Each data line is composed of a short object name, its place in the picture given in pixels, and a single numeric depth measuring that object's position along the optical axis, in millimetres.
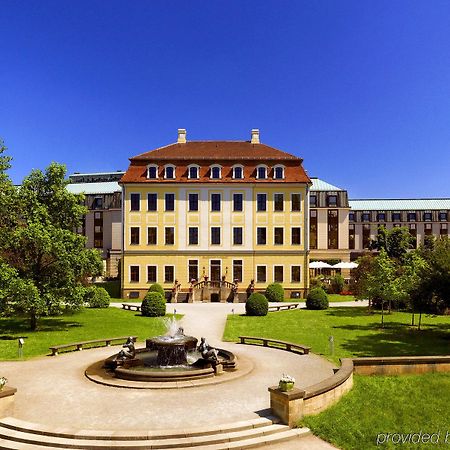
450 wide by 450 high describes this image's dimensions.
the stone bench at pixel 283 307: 34881
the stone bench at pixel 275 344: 19062
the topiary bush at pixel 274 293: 40625
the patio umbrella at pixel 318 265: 47381
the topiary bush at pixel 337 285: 48688
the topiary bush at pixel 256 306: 31078
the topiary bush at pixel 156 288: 39253
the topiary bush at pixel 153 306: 31203
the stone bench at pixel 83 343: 18781
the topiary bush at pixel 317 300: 34906
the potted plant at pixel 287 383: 10938
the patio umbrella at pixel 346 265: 46719
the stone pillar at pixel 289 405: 10742
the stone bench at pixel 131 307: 34656
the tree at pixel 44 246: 23031
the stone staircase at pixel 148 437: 9664
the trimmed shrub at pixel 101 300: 34344
